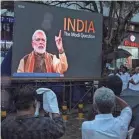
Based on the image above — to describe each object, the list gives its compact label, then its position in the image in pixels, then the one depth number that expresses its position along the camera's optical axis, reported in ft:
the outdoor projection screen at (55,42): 40.91
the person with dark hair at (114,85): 13.20
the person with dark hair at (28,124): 10.06
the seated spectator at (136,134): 11.34
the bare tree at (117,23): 57.57
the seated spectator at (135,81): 44.17
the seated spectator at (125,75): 53.93
